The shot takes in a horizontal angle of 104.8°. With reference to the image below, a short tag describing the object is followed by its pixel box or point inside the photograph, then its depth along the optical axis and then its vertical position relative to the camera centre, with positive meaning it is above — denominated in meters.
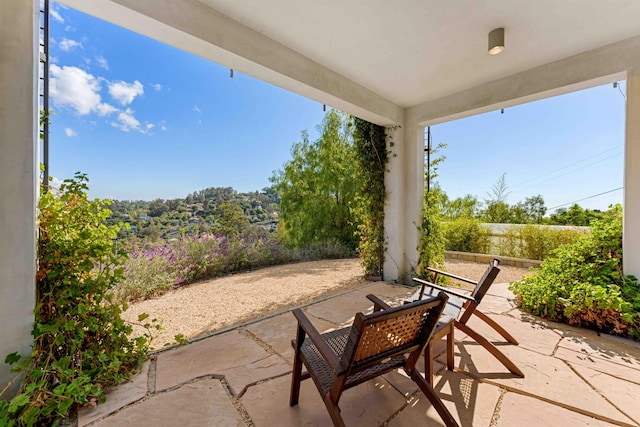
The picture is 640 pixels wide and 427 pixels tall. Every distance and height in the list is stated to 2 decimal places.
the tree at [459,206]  7.85 +0.29
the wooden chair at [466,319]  1.88 -0.85
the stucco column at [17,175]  1.47 +0.23
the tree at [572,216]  6.34 -0.01
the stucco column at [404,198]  4.32 +0.29
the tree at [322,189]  7.48 +0.77
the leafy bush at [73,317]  1.47 -0.72
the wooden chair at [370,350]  1.14 -0.71
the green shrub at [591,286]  2.47 -0.80
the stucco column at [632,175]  2.60 +0.44
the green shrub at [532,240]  5.50 -0.58
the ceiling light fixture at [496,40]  2.36 +1.70
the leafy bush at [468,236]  6.57 -0.56
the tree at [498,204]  7.26 +0.34
